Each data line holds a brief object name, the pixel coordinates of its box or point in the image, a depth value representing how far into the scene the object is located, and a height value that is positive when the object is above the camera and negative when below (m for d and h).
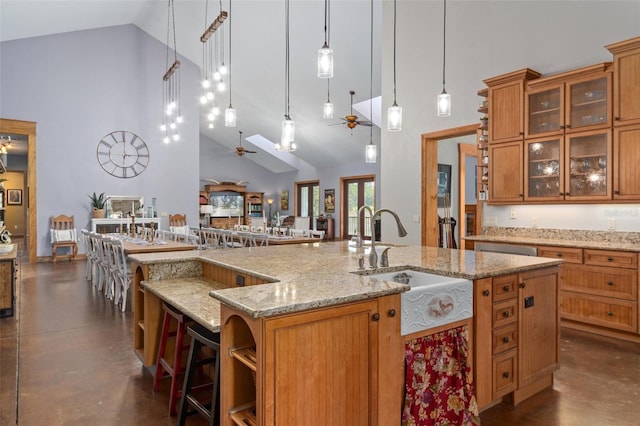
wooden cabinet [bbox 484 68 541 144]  4.54 +1.23
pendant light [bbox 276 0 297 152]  3.49 +0.68
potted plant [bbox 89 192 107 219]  9.04 +0.18
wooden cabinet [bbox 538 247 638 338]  3.56 -0.70
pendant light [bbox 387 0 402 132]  3.48 +0.81
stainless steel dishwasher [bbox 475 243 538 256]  3.18 -0.30
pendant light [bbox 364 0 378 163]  4.79 +0.70
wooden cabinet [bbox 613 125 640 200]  3.71 +0.46
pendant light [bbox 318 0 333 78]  3.07 +1.14
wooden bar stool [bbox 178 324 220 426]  2.04 -0.89
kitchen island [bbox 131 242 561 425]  1.54 -0.54
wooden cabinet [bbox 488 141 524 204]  4.61 +0.47
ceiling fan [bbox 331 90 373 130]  7.60 +1.73
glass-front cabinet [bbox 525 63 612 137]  3.93 +1.12
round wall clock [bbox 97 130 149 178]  9.47 +1.37
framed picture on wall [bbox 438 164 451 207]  6.92 +0.52
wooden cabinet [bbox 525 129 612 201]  3.97 +0.47
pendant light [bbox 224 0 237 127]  4.46 +1.06
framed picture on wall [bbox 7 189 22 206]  13.91 +0.51
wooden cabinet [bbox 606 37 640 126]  3.65 +1.19
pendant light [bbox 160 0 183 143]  10.12 +2.93
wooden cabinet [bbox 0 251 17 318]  4.33 -0.78
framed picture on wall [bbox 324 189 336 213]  14.14 +0.43
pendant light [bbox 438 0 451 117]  3.50 +0.93
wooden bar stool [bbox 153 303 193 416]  2.44 -0.92
